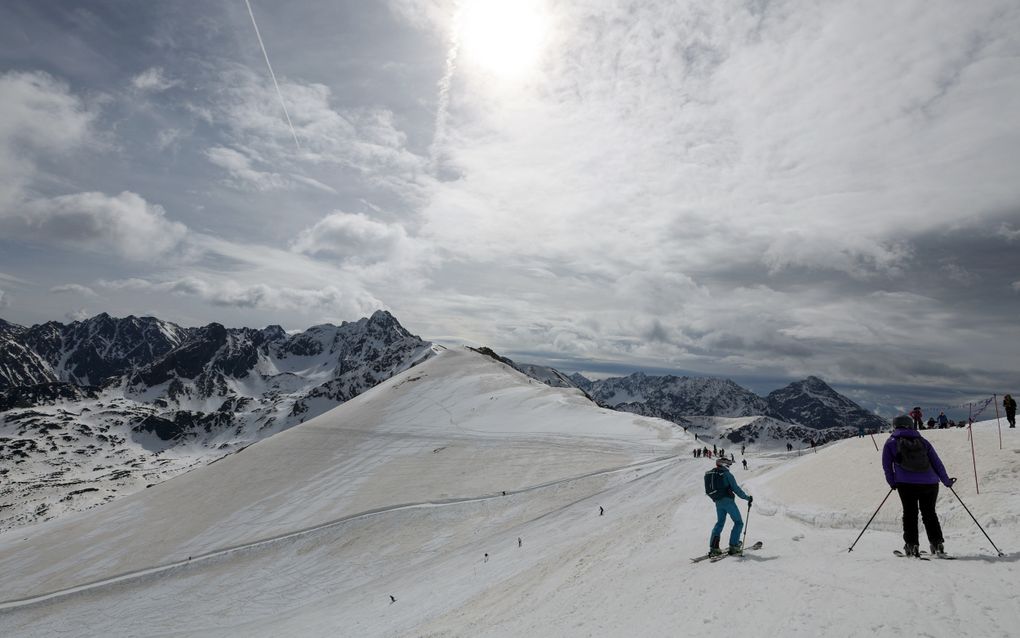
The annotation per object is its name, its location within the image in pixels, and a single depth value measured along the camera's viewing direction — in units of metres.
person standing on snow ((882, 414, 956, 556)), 10.19
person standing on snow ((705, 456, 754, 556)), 12.52
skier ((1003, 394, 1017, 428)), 21.38
